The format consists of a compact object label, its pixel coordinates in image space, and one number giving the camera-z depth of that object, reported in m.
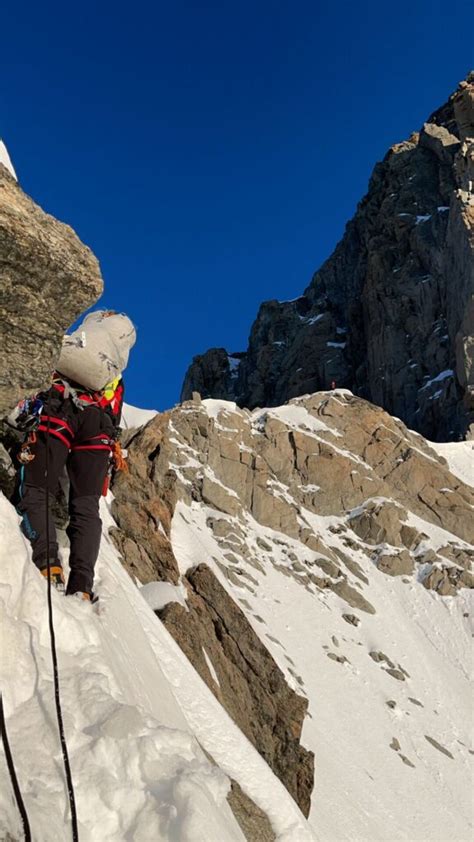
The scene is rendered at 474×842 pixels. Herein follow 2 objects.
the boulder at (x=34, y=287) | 4.18
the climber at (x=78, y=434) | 4.79
